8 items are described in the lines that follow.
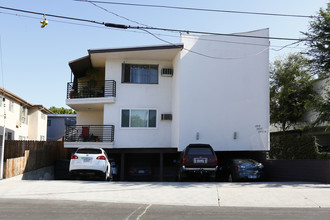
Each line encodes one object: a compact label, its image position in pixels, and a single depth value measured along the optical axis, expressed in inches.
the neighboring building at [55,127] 1672.0
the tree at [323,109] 726.1
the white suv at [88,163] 621.3
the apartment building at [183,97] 780.0
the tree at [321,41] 740.9
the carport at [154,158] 818.2
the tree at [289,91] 1120.8
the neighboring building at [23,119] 1141.1
